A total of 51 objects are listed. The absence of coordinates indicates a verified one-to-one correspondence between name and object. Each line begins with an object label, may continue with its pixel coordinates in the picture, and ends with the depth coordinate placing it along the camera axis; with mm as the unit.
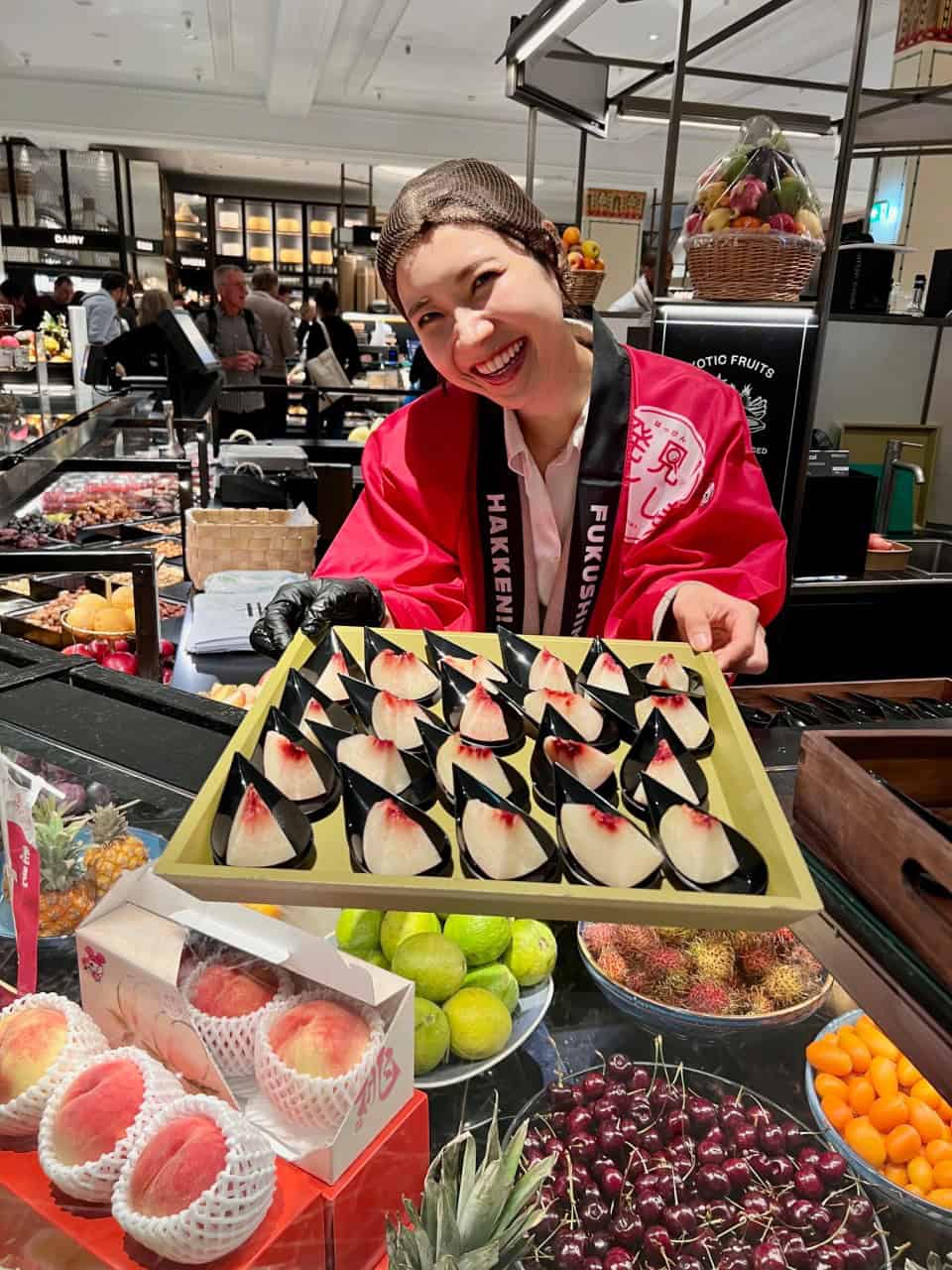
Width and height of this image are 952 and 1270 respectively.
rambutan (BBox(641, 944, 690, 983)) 1003
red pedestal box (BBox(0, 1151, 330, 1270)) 656
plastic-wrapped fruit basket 3186
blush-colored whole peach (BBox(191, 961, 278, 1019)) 751
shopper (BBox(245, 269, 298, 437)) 9125
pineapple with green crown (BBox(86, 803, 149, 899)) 899
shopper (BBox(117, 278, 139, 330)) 11461
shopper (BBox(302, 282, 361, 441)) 9578
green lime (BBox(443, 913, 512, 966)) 1016
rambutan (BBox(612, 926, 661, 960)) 996
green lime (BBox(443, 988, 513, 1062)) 927
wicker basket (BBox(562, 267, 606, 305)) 4262
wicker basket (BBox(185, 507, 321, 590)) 3145
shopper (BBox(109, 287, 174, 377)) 6101
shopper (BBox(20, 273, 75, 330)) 11070
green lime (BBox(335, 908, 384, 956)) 986
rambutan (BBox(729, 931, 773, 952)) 1029
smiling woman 1680
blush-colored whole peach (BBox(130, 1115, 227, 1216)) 652
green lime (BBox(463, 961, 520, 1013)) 981
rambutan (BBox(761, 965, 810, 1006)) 984
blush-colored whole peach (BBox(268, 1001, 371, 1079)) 710
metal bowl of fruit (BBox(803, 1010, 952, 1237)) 864
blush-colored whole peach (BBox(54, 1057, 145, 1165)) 693
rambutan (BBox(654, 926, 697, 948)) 1001
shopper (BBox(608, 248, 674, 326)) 4227
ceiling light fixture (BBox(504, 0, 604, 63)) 2961
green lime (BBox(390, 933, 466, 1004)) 960
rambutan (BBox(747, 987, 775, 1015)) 1013
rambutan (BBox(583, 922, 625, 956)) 1009
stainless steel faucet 4391
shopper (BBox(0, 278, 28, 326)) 8883
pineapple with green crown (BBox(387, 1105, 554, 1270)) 723
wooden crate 796
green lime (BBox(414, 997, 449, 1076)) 873
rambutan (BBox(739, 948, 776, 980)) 1019
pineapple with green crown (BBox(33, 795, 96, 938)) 893
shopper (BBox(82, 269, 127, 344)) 9789
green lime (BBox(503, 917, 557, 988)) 1017
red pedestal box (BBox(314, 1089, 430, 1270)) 703
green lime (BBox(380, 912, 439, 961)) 1006
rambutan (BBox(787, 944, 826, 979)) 952
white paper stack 2557
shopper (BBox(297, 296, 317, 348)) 10547
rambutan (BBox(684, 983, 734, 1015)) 1008
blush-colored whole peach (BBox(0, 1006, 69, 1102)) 734
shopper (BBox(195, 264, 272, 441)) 8445
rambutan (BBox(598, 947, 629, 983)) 1018
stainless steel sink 4434
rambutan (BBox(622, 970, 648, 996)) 1003
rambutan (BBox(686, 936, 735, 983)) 1028
